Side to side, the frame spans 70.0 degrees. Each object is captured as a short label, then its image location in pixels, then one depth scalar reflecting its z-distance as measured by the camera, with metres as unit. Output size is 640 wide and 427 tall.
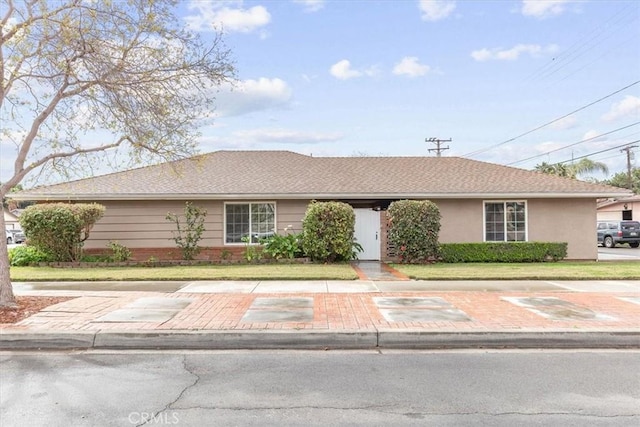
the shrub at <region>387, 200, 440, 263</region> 14.75
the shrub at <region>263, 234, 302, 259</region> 15.52
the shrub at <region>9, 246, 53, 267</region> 15.14
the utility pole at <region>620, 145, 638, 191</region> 49.81
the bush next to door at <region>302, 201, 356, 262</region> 14.68
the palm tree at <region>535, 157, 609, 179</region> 46.03
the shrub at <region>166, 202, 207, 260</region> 15.80
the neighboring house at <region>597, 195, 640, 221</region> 39.41
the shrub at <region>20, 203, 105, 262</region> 14.49
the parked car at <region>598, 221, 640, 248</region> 29.17
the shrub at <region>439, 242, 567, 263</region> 15.97
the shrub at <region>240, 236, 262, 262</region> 15.52
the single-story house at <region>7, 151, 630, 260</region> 16.27
